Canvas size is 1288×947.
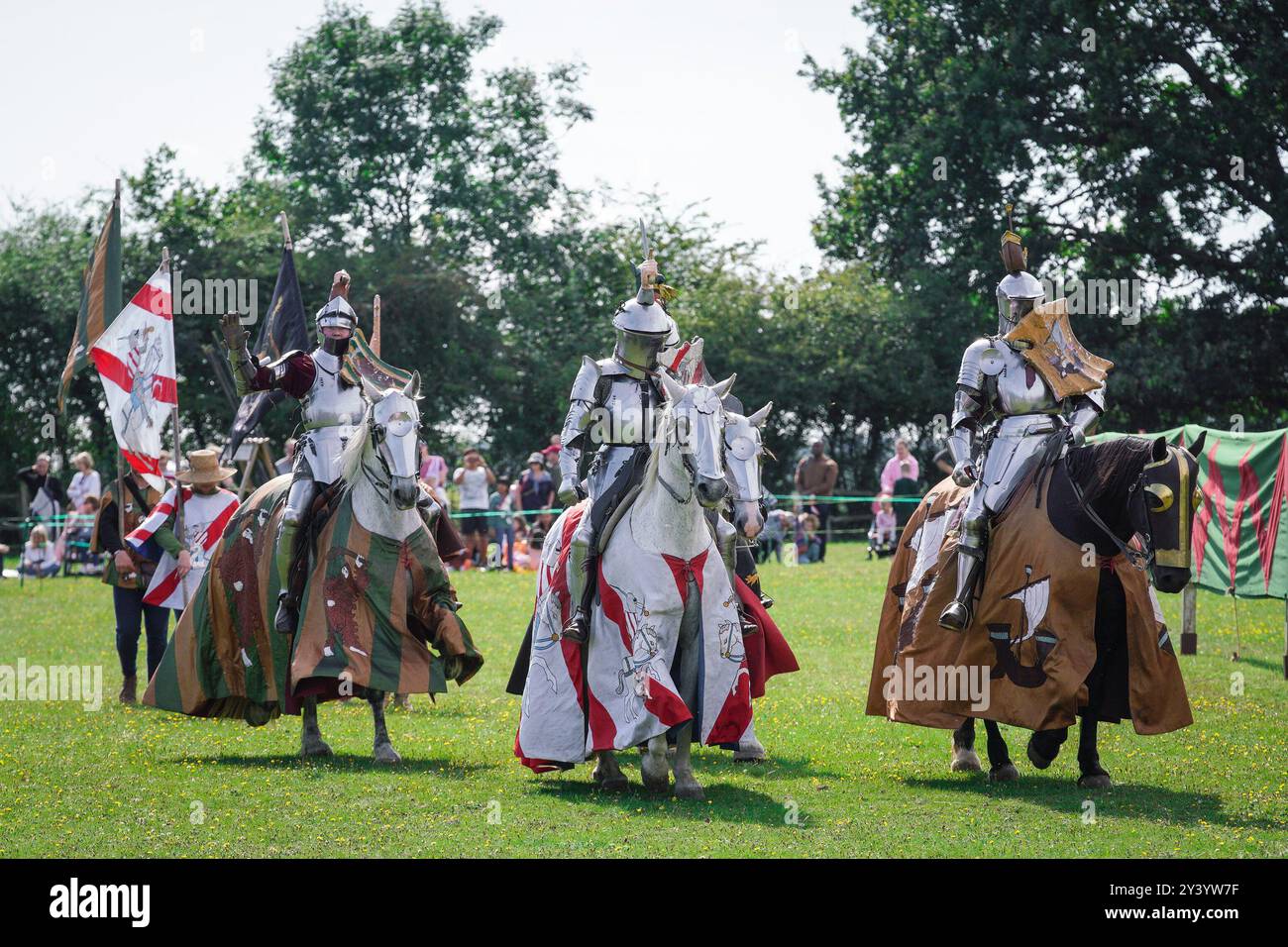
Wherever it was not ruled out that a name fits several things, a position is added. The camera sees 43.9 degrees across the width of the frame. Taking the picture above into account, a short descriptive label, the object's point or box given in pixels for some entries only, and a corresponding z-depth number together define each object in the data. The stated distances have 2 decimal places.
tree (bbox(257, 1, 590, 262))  49.88
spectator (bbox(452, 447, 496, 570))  30.47
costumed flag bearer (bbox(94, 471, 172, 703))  14.93
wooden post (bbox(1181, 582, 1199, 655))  17.97
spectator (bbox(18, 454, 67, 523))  30.77
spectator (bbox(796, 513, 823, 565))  31.19
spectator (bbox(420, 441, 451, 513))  29.42
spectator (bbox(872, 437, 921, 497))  30.50
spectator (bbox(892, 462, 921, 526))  31.42
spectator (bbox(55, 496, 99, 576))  30.83
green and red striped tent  16.28
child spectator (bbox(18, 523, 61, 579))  30.97
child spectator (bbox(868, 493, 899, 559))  30.73
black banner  13.60
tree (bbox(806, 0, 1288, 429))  34.94
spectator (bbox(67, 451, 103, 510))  30.67
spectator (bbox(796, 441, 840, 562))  31.42
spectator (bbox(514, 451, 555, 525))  30.36
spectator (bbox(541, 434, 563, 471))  31.41
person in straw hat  14.73
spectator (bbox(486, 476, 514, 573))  30.31
